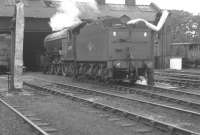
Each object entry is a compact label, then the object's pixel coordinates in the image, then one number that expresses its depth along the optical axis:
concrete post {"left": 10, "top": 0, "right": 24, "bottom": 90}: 15.30
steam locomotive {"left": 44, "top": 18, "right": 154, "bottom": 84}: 17.44
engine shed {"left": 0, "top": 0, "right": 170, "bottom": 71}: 35.16
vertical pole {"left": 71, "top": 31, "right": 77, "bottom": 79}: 20.94
